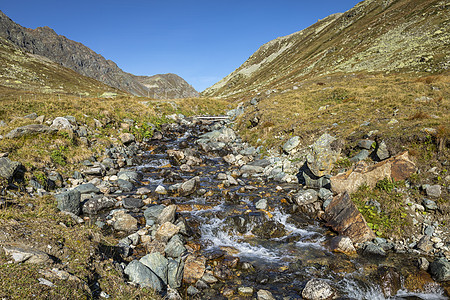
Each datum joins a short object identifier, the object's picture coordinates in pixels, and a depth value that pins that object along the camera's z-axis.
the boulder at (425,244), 8.84
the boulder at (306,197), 12.54
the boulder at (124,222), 10.23
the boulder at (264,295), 7.06
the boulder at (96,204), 11.34
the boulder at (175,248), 8.72
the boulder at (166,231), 9.52
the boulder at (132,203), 12.26
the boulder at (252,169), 18.25
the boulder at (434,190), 10.23
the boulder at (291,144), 19.22
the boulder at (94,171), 15.55
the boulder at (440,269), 7.52
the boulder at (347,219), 9.71
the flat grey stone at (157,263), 7.53
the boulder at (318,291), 7.07
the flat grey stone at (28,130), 14.92
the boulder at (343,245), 9.29
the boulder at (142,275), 6.82
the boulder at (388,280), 7.54
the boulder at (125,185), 14.50
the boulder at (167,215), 10.76
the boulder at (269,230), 10.83
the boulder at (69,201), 10.31
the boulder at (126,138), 22.88
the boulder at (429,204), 9.87
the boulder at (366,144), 14.58
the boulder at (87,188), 12.87
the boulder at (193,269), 7.83
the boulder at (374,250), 8.96
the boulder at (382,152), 13.20
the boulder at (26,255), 5.26
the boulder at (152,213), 10.82
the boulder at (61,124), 17.77
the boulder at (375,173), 11.55
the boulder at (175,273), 7.47
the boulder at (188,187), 14.48
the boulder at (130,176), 16.03
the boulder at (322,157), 14.13
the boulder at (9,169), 10.80
